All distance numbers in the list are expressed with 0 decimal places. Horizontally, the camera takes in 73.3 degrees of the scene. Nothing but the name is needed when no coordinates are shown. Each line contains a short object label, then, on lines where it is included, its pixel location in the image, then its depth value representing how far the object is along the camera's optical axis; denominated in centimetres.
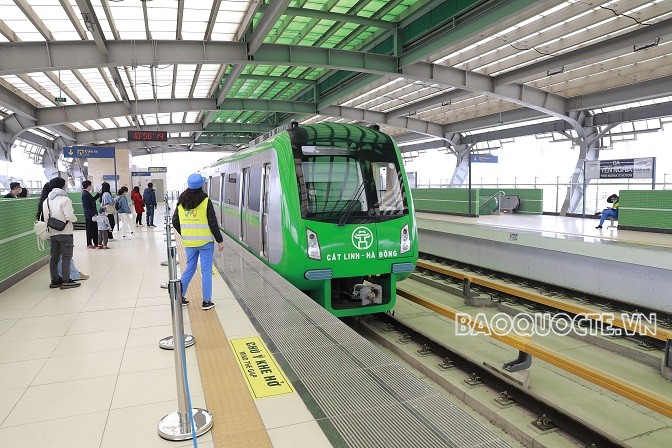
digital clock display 1823
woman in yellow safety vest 514
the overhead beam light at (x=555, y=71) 1441
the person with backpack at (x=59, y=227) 652
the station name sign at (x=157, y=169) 3281
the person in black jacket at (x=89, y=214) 969
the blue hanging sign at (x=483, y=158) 2009
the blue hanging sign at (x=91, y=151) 1666
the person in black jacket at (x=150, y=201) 1731
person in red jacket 1603
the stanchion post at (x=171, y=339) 431
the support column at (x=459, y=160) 2872
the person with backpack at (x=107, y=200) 1149
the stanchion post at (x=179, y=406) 281
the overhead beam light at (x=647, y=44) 1169
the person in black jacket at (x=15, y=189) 891
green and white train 605
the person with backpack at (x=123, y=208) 1288
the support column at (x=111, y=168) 3138
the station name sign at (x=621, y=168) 1433
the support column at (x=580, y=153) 1911
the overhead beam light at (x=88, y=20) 990
